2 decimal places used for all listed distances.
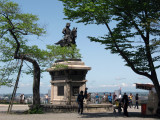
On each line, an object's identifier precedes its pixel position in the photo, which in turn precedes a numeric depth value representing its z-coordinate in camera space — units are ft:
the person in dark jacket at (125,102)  63.49
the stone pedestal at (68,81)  78.84
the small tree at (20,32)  67.26
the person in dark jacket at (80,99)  66.95
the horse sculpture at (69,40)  88.28
